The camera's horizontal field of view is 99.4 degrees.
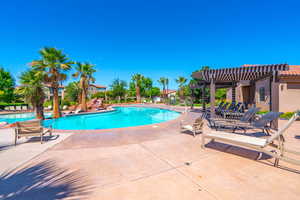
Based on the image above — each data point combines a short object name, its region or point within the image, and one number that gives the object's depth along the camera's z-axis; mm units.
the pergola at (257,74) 5259
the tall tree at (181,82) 33781
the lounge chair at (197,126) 4720
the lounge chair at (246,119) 5218
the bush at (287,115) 8406
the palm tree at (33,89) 9031
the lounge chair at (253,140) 2645
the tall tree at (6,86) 24072
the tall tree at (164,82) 40003
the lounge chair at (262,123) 4431
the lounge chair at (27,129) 4379
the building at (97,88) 57447
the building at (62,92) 39438
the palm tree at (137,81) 35688
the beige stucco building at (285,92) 10133
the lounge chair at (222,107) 9745
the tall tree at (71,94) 27506
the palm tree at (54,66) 10305
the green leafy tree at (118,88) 34625
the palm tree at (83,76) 16188
